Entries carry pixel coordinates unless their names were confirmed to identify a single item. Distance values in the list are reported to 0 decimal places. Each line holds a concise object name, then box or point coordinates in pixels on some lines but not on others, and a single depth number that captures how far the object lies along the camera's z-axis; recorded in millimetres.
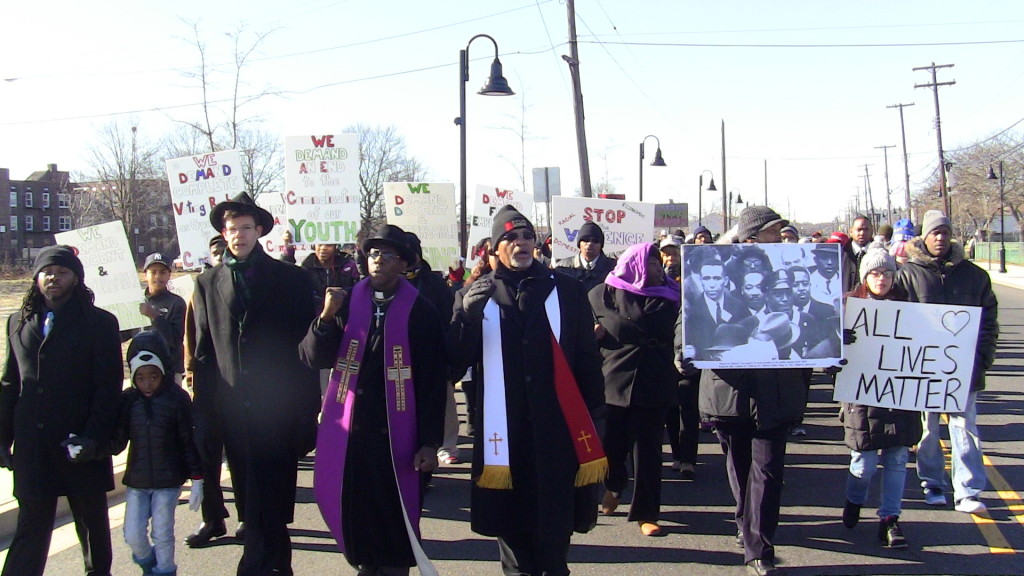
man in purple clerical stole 4191
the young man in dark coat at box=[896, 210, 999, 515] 5812
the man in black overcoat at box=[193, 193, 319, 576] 4352
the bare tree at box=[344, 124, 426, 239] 69000
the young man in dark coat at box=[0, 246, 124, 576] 4297
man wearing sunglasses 4199
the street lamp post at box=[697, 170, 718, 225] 49188
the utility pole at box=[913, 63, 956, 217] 41762
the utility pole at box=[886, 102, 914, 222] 50178
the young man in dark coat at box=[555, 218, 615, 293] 7254
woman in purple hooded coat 5594
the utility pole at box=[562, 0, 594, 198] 16219
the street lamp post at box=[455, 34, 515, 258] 13523
